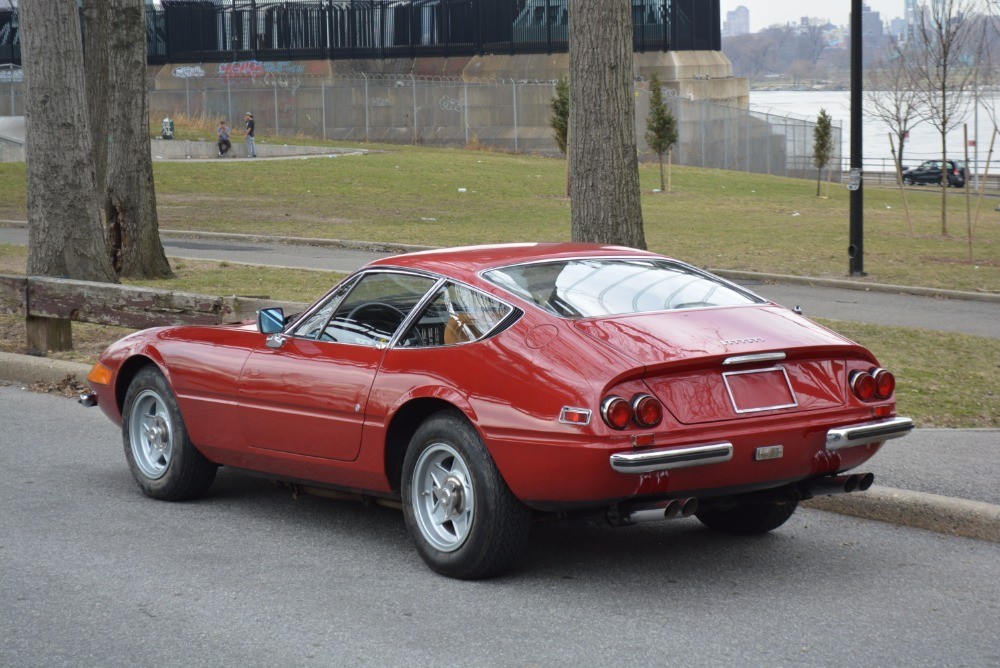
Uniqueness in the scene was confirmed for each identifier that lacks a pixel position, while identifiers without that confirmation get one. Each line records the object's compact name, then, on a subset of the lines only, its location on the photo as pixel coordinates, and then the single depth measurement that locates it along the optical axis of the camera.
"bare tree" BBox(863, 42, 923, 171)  31.70
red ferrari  5.13
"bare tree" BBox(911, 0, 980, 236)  25.59
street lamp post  18.42
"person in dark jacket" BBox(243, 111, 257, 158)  44.25
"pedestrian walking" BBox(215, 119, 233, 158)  45.66
